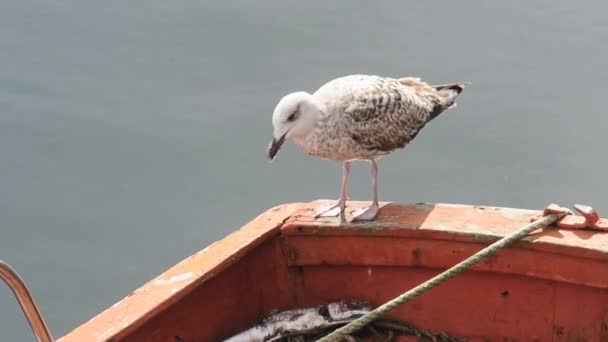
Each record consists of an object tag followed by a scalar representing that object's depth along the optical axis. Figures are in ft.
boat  20.74
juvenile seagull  25.46
